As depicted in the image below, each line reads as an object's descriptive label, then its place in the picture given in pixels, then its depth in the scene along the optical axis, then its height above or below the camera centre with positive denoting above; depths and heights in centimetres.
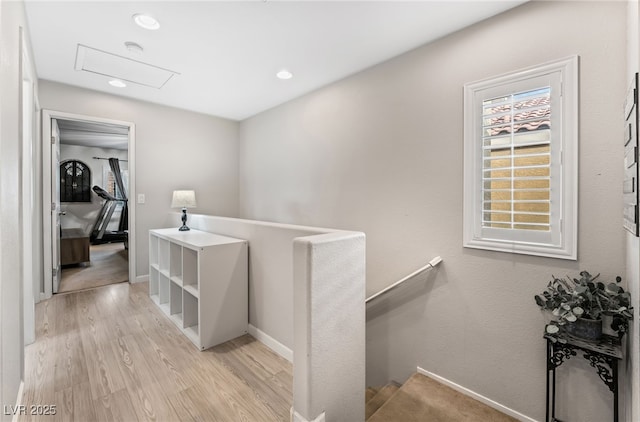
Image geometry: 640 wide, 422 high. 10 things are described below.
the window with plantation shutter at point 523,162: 159 +30
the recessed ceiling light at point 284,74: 285 +140
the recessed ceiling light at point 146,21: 202 +139
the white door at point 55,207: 322 +1
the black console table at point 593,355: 134 -75
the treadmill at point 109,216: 680 -19
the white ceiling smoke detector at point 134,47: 237 +140
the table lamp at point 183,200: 362 +11
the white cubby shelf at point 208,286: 226 -68
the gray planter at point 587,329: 139 -61
